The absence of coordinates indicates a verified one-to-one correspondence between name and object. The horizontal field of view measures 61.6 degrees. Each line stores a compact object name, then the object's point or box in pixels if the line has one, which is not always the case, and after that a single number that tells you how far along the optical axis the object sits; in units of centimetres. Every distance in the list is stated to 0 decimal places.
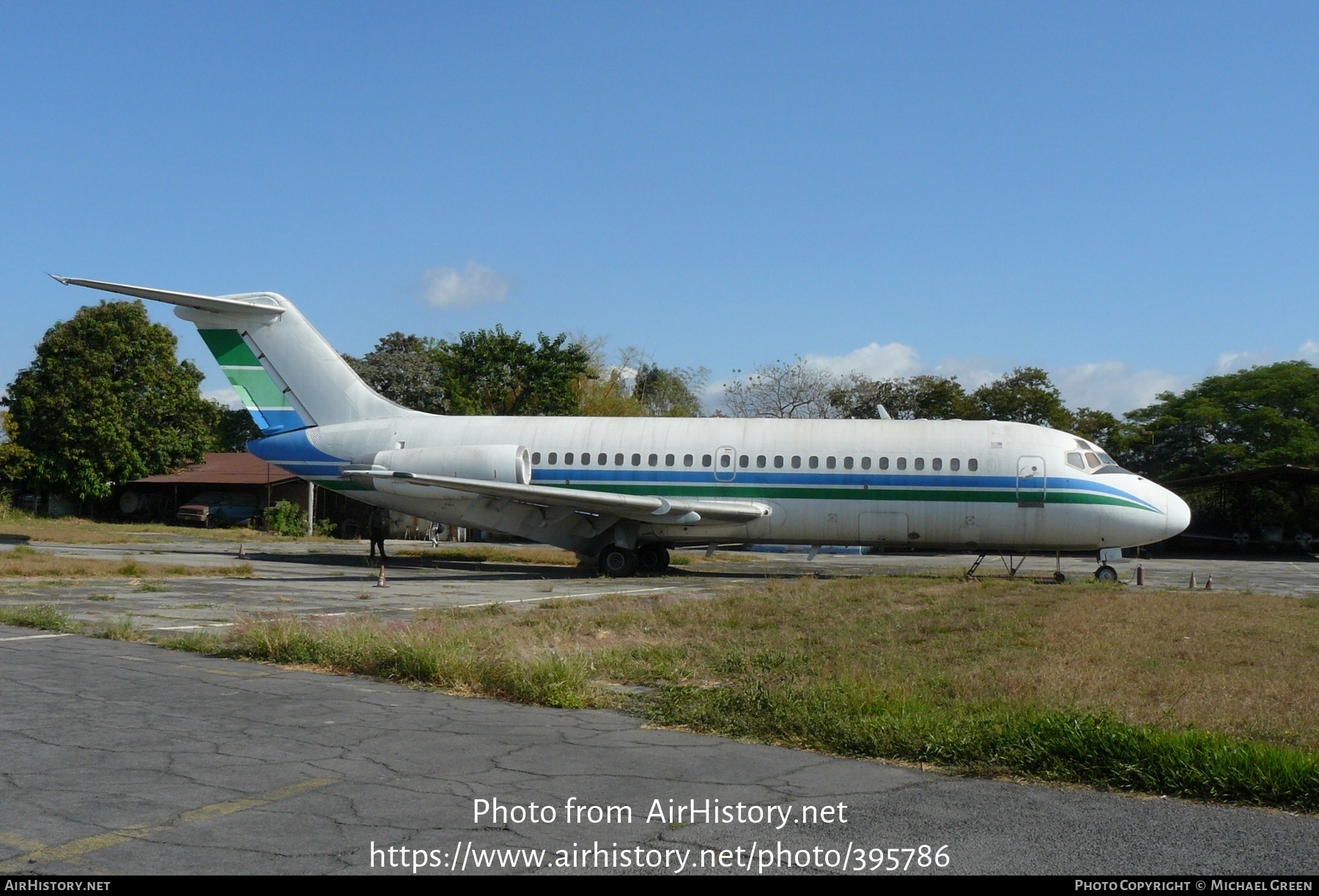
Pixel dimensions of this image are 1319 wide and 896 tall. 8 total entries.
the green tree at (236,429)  7944
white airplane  2389
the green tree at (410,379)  6378
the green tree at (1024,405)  5619
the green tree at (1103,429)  5822
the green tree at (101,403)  5031
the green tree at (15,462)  4938
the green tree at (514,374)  5281
